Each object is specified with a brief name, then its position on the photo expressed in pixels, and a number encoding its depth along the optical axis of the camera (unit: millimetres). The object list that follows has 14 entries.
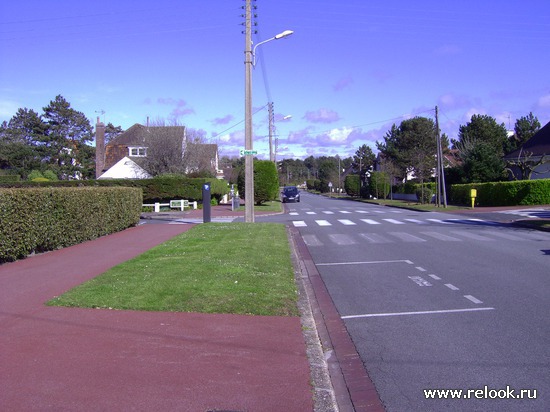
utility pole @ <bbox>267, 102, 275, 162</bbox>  53781
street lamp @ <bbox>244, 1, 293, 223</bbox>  22688
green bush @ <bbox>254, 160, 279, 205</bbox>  45469
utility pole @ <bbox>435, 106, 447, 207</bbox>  39969
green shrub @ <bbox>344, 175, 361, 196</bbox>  84938
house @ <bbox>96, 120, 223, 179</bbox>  48062
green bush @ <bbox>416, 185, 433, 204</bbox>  49078
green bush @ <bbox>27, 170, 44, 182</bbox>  49906
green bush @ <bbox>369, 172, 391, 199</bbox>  68588
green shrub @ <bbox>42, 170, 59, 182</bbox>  51041
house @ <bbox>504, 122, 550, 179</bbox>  44031
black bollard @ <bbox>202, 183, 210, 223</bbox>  23536
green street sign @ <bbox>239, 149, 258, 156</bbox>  22250
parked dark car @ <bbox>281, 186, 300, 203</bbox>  60594
